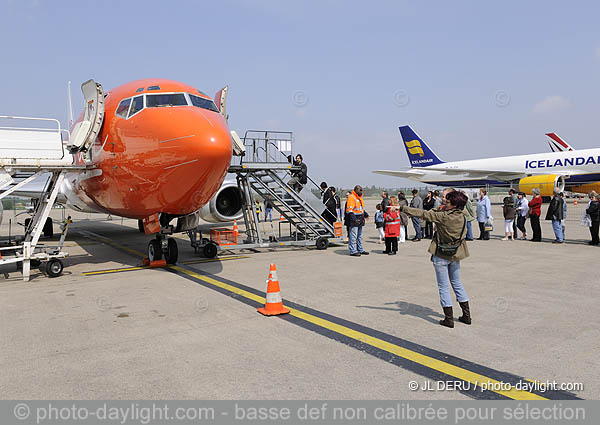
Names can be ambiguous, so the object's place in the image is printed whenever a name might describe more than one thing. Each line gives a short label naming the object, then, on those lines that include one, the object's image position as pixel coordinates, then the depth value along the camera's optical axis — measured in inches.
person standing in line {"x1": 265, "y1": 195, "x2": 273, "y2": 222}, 497.8
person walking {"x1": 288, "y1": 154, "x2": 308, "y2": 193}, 527.8
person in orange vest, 435.8
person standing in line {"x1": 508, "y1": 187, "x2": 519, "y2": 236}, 578.6
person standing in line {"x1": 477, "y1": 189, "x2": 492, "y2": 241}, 580.4
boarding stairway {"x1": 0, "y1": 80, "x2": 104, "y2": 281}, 345.4
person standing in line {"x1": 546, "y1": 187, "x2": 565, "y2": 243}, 515.2
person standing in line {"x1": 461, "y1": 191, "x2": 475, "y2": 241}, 518.4
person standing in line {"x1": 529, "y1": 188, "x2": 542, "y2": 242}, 542.9
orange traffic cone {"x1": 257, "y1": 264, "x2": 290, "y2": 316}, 232.4
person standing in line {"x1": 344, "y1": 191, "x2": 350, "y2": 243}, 442.0
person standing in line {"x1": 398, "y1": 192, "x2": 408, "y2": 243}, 564.0
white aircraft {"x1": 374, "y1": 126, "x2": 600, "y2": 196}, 1186.0
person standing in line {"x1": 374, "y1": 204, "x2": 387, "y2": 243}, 545.0
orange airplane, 292.6
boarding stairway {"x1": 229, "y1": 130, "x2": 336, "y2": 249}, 492.7
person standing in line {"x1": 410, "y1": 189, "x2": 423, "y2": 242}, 575.1
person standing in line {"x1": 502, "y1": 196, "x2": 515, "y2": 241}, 566.3
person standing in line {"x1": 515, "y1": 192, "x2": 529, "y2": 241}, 585.0
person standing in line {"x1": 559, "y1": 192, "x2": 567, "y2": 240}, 518.9
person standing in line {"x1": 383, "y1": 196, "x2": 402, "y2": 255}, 436.5
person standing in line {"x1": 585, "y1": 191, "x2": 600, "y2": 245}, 496.7
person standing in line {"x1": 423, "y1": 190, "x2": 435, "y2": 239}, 604.9
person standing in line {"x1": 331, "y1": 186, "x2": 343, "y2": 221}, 541.8
